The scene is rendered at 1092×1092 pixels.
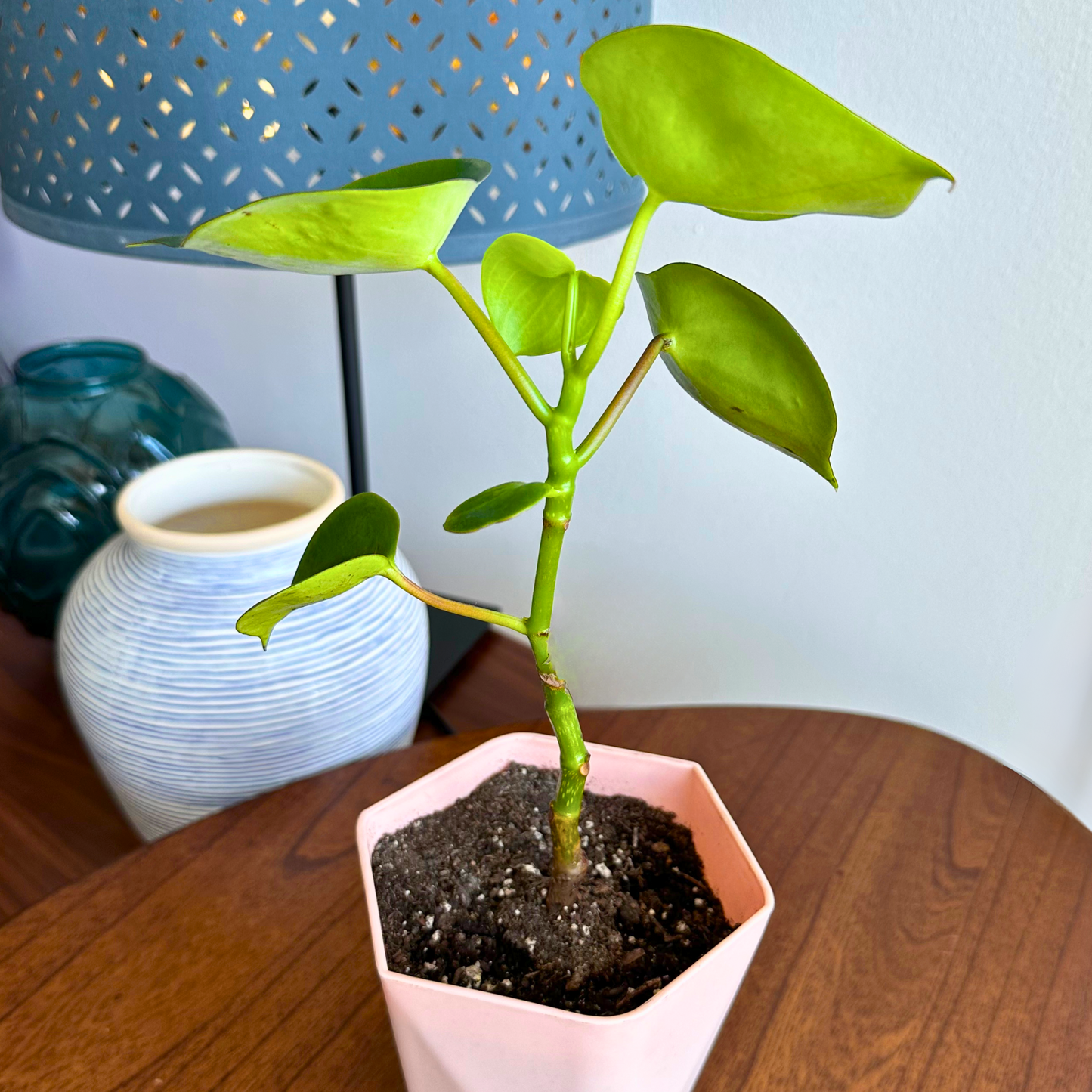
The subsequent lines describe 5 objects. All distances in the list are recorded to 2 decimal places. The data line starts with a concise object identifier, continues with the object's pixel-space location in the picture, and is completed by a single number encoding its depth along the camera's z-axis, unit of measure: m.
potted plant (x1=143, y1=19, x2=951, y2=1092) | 0.20
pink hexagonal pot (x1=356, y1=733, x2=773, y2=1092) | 0.29
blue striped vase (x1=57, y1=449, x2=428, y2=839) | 0.50
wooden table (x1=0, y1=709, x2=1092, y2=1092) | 0.40
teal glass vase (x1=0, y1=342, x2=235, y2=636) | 0.76
